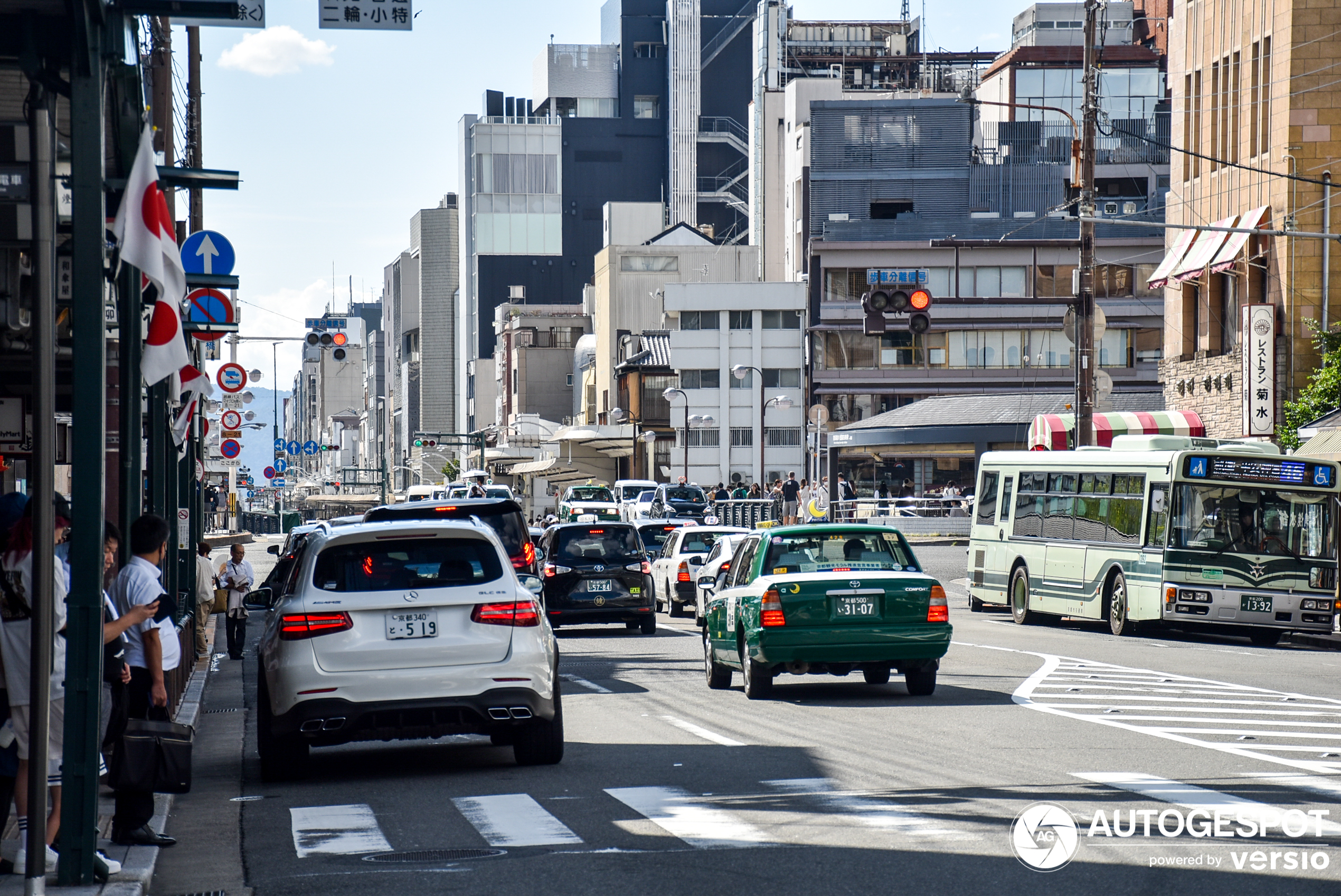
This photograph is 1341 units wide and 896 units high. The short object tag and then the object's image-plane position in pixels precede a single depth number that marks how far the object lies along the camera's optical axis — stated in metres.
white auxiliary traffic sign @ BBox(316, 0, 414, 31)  16.02
